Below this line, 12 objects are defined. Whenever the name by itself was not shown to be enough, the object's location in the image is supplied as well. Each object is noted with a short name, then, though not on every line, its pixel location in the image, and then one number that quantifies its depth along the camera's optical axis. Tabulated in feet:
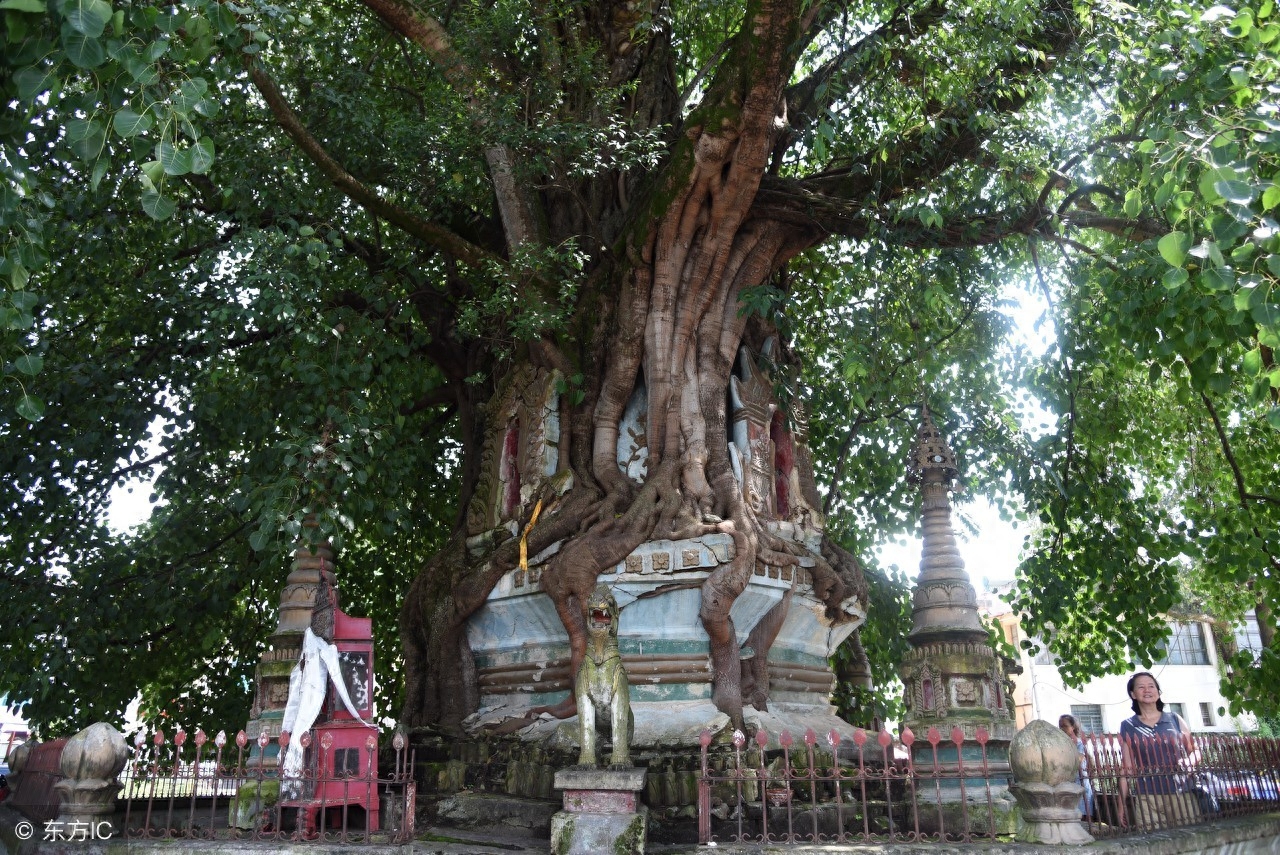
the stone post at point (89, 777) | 21.27
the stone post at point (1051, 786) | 19.02
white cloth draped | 22.53
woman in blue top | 21.91
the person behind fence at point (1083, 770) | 21.18
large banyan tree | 27.14
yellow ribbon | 29.35
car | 24.80
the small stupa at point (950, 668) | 23.32
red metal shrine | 22.12
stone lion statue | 20.18
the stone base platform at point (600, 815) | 18.45
